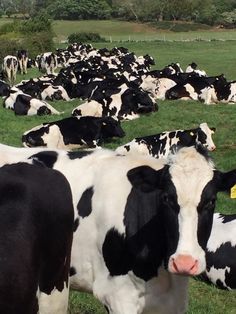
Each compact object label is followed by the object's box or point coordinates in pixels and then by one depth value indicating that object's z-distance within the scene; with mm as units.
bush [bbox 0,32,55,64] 40344
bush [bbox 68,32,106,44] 63875
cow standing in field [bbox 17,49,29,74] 36112
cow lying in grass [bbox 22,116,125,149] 14211
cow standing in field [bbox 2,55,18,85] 32031
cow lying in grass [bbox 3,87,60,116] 18516
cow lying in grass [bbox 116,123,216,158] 12555
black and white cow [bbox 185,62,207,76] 31275
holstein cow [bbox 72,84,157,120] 17766
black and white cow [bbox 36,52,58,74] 35531
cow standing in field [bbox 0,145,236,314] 4426
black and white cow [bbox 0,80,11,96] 21375
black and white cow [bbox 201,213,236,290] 6816
